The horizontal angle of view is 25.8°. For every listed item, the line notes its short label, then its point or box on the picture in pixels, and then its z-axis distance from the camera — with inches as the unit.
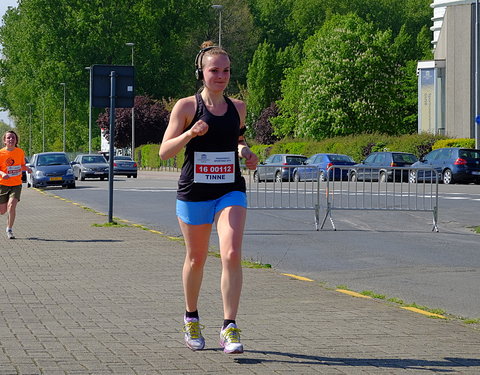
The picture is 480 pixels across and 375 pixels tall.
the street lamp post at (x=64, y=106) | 3380.9
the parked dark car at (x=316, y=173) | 772.0
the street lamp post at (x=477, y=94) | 1833.2
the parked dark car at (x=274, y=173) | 800.3
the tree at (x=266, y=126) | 3425.2
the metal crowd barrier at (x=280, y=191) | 808.9
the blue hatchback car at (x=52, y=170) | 1626.5
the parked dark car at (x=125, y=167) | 2340.1
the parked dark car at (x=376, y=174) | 788.0
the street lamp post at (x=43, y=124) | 4140.0
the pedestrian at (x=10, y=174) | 657.6
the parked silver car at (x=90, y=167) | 2041.1
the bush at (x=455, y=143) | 1990.7
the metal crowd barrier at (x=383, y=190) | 781.9
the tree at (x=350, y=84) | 2598.4
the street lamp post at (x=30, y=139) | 5000.0
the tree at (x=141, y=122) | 3415.4
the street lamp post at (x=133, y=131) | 3112.2
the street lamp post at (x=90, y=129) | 3334.2
